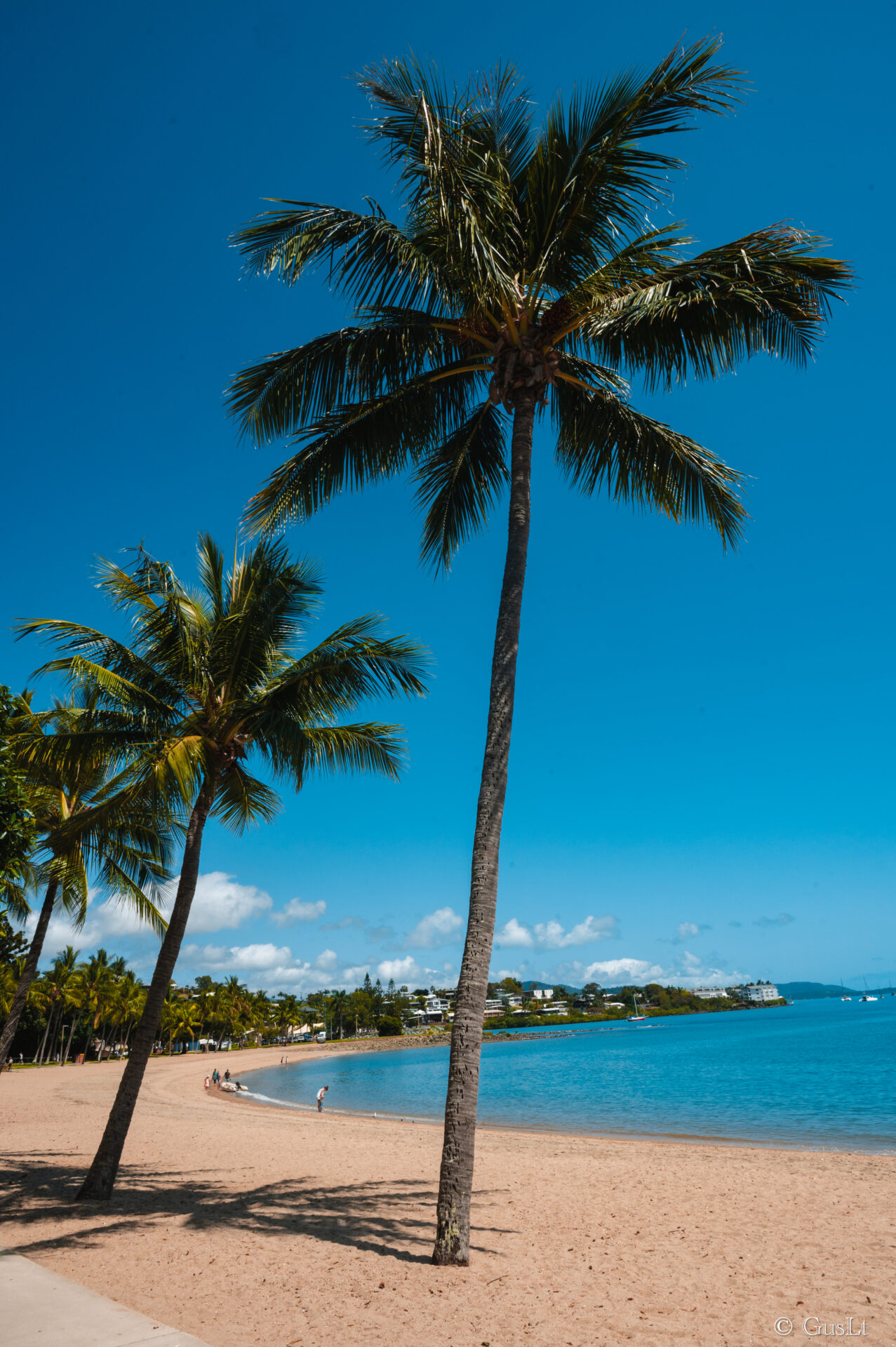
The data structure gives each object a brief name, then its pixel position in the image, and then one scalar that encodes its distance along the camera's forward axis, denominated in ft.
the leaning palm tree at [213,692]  29.27
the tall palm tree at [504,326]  21.36
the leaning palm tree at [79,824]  28.99
